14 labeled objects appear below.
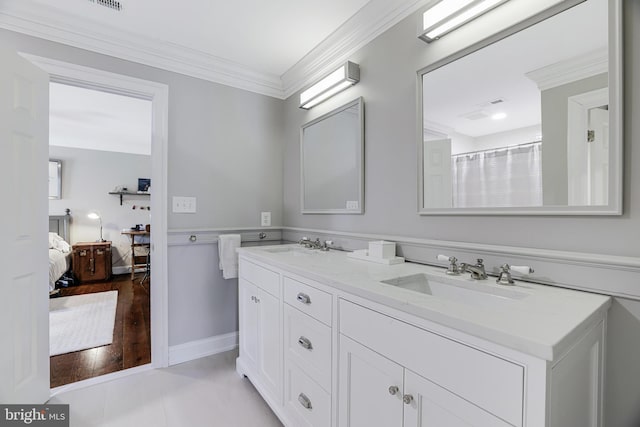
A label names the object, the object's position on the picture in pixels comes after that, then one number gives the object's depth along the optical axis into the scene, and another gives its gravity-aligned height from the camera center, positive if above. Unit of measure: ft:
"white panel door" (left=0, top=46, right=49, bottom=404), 4.73 -0.31
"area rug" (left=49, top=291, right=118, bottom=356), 8.17 -3.58
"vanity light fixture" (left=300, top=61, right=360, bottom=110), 6.00 +2.87
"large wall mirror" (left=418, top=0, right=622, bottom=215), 3.05 +1.17
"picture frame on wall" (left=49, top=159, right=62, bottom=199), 15.81 +1.91
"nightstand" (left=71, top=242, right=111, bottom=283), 15.34 -2.52
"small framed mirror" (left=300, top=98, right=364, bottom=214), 6.11 +1.24
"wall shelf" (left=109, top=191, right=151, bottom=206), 17.40 +1.26
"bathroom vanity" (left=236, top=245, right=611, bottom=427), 2.11 -1.26
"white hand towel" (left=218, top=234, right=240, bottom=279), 7.53 -1.08
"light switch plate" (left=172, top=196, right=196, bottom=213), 7.18 +0.25
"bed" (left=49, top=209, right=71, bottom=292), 12.60 -1.62
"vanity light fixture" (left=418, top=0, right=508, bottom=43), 3.96 +2.81
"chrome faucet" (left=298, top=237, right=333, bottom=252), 6.70 -0.71
